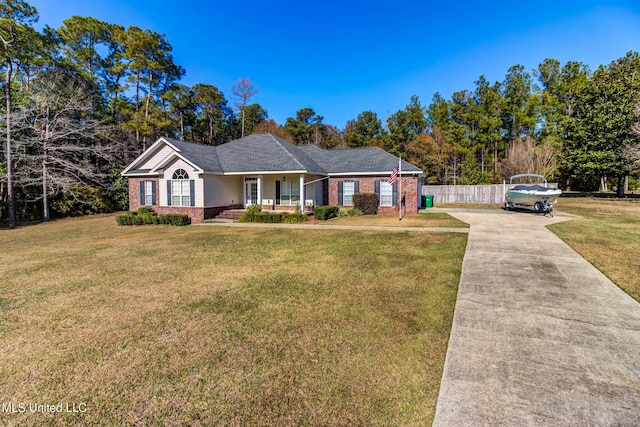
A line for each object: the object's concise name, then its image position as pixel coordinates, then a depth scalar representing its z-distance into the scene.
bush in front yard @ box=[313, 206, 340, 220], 15.91
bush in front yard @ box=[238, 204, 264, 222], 16.11
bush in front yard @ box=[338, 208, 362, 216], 18.39
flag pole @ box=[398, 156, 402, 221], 17.38
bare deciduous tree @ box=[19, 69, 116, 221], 18.28
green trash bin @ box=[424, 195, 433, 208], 24.43
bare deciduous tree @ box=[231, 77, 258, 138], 38.03
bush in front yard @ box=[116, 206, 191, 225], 15.30
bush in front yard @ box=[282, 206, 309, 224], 15.41
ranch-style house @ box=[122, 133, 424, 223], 17.30
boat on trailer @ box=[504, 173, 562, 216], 15.48
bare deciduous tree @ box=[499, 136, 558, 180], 29.22
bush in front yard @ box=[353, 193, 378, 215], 18.84
